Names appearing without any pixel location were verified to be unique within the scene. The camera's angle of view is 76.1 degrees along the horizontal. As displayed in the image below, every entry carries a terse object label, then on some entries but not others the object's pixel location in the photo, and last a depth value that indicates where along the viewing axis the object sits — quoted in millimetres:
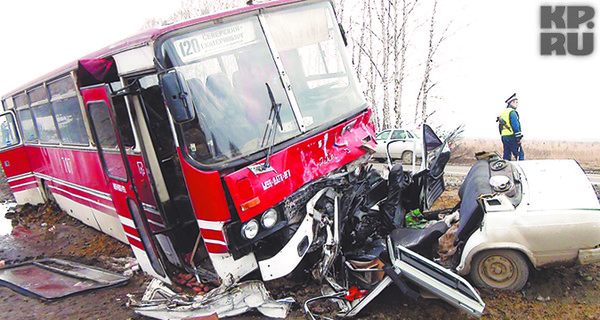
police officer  8430
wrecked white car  3381
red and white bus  3645
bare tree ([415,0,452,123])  15594
